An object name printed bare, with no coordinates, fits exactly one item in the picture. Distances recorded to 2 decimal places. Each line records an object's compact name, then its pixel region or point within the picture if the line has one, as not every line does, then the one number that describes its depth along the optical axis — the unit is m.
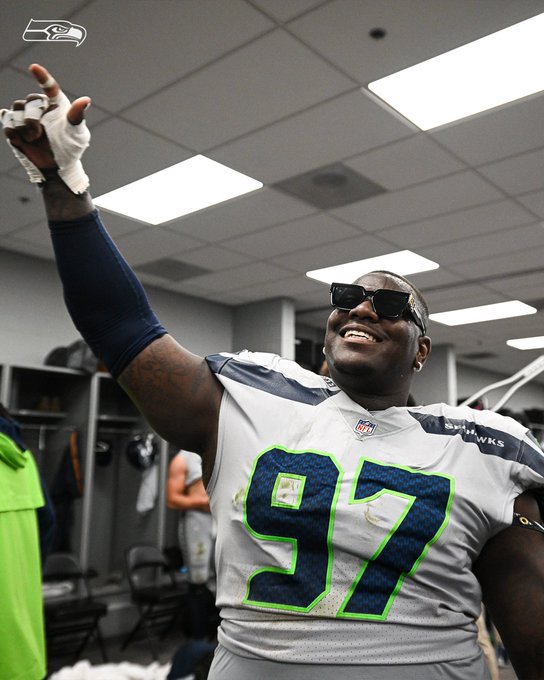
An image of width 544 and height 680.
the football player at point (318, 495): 0.91
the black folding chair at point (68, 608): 3.98
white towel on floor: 2.17
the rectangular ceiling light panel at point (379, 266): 5.09
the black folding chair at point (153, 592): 4.47
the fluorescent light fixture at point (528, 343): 8.31
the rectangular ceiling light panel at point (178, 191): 3.63
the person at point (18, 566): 1.80
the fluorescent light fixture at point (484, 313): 6.69
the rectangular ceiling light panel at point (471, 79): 2.46
